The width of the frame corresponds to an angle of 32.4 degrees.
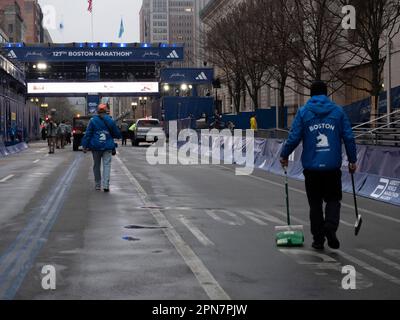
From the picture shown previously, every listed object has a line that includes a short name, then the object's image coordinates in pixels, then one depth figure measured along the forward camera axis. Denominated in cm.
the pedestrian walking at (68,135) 4745
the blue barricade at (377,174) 1376
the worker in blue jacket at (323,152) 809
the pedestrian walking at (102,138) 1490
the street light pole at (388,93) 2522
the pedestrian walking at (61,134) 4059
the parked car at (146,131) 4584
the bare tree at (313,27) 2984
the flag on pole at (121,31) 8886
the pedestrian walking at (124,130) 4816
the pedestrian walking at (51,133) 3506
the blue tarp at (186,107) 5478
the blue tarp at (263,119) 5041
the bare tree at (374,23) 2623
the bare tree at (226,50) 4794
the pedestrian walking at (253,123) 4074
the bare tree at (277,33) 3228
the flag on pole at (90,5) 7829
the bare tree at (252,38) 3728
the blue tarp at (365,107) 2836
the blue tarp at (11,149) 3492
